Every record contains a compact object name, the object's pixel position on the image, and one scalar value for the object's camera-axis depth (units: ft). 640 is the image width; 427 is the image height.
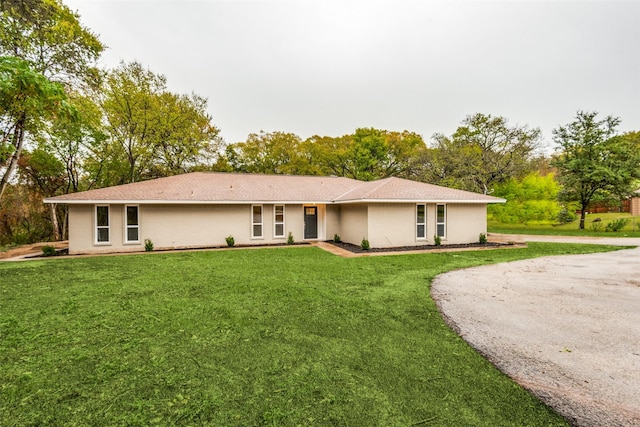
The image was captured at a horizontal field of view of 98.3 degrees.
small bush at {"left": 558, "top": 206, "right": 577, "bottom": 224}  75.96
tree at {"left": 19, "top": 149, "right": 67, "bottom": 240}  57.41
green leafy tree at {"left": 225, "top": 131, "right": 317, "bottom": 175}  90.53
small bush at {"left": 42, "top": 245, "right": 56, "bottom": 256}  35.27
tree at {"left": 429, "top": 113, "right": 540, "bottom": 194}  76.02
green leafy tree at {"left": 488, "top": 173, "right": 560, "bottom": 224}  69.56
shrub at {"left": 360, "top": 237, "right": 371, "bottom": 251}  39.37
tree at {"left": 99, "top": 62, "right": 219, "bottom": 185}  63.26
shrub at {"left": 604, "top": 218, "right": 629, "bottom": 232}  62.34
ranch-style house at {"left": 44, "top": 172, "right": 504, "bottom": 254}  38.75
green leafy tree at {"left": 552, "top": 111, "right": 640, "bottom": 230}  62.23
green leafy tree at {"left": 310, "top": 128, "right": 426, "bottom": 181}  93.50
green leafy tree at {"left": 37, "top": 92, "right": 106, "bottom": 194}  58.23
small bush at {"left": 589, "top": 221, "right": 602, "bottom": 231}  65.11
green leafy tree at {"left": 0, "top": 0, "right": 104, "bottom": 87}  30.58
